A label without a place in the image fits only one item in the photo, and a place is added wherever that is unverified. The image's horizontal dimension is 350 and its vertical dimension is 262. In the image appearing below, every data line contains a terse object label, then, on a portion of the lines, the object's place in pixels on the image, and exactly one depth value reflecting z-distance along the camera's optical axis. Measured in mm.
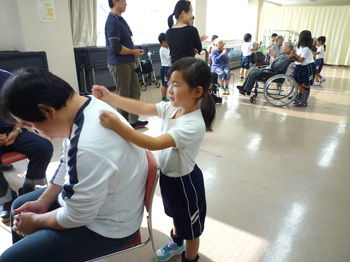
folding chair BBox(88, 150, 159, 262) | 905
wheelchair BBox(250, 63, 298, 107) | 4090
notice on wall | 3561
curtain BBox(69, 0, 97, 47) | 4595
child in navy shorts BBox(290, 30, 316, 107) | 4059
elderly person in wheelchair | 4105
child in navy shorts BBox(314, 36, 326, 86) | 6060
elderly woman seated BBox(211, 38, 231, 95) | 4613
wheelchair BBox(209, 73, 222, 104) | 4293
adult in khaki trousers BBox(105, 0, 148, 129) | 2590
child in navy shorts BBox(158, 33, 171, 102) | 4133
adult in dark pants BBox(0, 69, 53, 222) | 1543
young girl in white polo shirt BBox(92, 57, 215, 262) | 973
